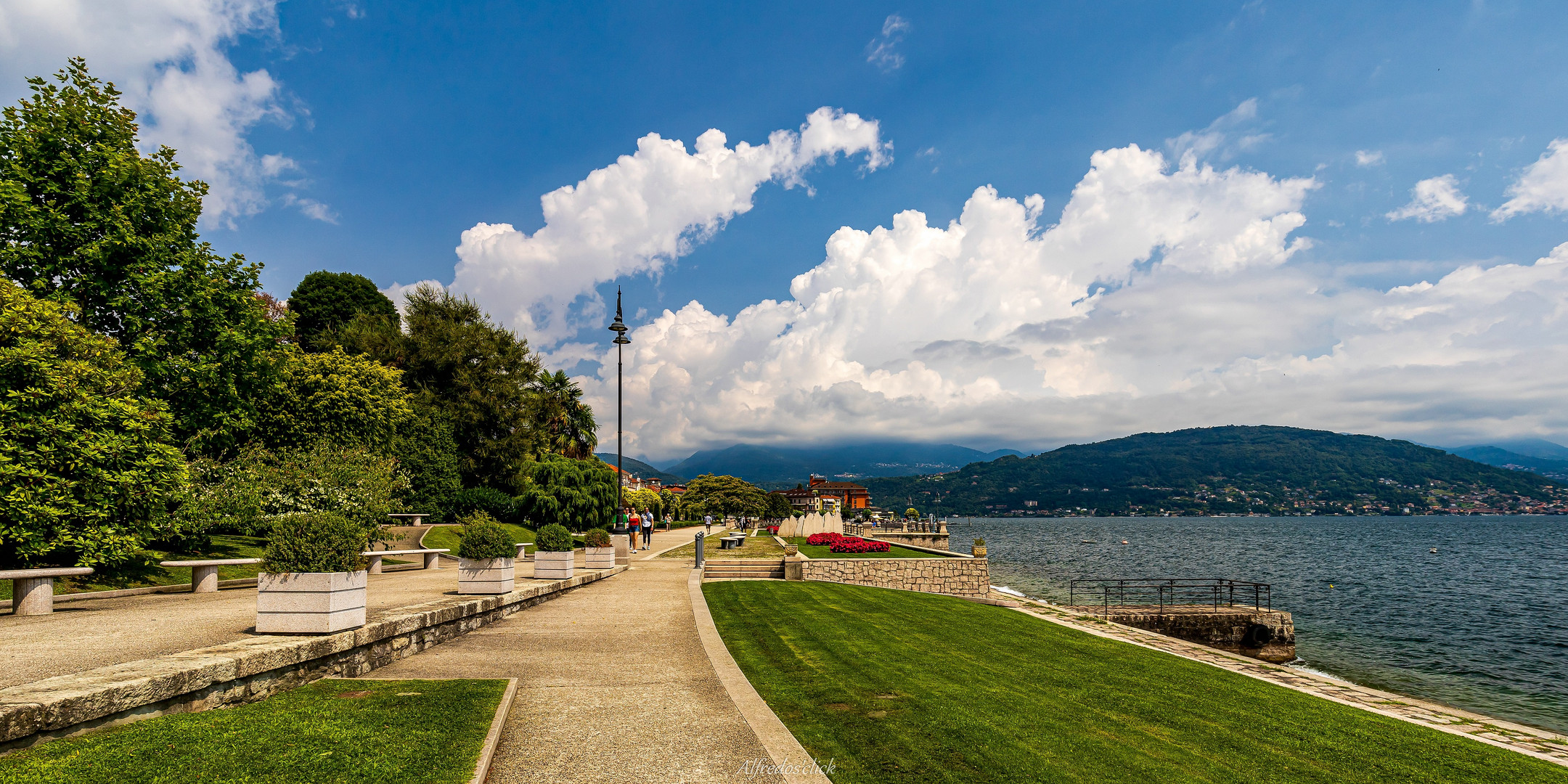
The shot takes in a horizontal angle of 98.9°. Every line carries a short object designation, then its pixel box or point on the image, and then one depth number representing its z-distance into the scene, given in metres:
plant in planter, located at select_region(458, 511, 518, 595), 14.05
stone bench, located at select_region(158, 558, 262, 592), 15.52
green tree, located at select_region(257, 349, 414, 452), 32.47
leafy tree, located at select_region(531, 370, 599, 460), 56.97
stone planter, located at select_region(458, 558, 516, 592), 14.04
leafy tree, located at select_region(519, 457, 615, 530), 44.75
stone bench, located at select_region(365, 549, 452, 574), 22.22
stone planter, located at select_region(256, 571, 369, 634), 8.38
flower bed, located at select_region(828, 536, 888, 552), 30.61
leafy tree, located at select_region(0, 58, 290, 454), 17.70
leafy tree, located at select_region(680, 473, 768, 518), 97.88
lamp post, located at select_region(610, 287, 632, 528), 27.73
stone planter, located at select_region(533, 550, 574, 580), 18.52
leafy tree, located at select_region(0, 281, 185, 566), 14.02
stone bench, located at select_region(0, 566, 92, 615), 11.62
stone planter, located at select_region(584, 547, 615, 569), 23.55
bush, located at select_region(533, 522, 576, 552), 18.66
